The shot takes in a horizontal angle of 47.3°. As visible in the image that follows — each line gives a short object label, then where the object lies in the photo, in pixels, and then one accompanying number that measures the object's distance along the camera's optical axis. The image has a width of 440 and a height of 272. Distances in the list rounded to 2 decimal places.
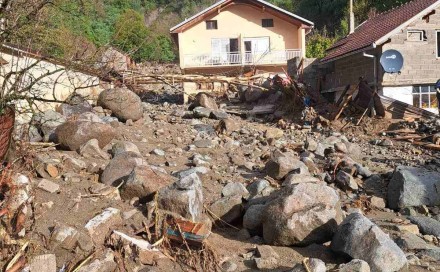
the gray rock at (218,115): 17.91
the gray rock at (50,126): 10.80
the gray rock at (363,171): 11.33
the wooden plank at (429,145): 14.09
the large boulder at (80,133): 10.34
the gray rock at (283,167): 10.33
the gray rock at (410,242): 7.16
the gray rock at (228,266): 6.40
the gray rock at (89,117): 12.50
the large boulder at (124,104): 14.98
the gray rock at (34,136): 10.78
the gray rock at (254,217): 7.57
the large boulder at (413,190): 9.57
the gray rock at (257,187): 8.98
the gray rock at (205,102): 19.62
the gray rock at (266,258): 6.45
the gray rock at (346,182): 10.52
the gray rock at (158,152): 11.61
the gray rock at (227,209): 8.07
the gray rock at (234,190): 8.95
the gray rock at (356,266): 5.60
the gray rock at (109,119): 13.92
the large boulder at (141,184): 7.68
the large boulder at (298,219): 6.91
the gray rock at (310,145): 13.67
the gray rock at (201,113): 18.02
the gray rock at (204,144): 13.15
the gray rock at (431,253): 6.86
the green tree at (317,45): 32.47
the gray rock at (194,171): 9.03
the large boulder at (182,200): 7.18
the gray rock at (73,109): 14.08
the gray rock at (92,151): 10.04
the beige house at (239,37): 27.41
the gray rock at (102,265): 5.94
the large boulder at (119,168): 8.26
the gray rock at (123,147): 10.40
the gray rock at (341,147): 13.66
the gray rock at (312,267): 5.58
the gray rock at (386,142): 14.76
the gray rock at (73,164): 8.63
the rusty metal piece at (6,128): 7.02
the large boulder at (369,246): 6.05
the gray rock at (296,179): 9.15
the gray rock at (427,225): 8.12
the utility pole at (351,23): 25.02
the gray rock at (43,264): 5.77
